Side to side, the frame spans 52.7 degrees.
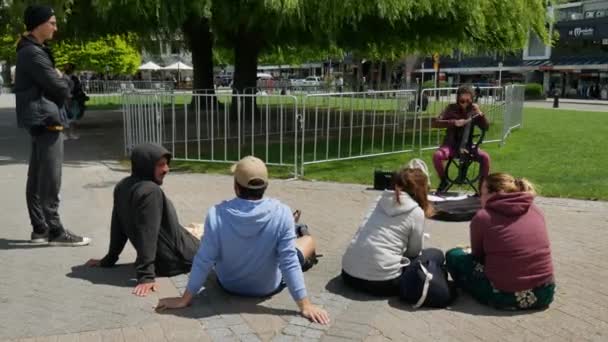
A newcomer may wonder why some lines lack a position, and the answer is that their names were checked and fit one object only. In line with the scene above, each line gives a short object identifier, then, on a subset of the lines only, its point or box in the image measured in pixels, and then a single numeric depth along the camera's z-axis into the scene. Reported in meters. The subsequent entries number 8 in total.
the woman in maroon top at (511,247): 4.21
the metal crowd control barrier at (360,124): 11.53
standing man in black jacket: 5.25
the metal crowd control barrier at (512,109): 14.73
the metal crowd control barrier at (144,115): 10.74
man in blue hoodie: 4.16
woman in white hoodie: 4.45
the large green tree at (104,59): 46.10
